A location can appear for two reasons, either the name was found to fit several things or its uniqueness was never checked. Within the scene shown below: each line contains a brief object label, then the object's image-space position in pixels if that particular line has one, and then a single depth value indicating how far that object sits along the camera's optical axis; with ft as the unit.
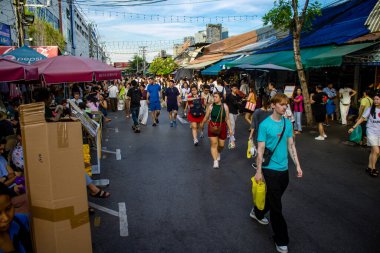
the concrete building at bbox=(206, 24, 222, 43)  166.50
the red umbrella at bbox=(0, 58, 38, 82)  21.14
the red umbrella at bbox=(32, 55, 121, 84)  25.08
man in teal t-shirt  13.52
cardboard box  9.61
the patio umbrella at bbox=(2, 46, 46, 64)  32.27
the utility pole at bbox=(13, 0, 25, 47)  41.19
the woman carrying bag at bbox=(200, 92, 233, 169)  24.93
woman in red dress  33.86
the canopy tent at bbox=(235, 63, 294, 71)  46.29
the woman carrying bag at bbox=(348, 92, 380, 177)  22.30
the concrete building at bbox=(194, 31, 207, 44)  185.04
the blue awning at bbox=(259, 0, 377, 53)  43.06
